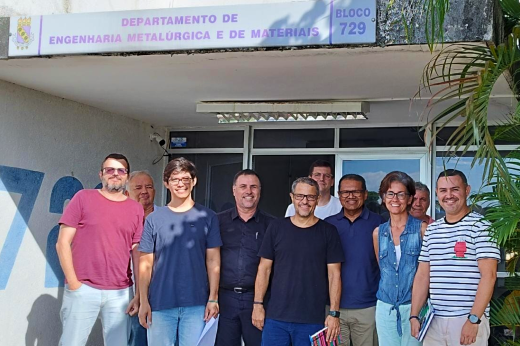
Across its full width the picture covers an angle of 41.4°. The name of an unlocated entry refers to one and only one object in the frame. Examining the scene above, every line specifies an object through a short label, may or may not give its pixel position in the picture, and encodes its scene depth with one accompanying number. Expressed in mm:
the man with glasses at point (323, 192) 6414
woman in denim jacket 5195
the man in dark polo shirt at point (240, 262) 5582
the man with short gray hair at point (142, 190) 6598
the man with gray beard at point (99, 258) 5555
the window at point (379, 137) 8406
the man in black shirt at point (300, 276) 5320
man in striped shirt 4734
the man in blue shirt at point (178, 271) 5445
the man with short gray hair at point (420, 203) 6207
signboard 5129
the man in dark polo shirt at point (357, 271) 5504
